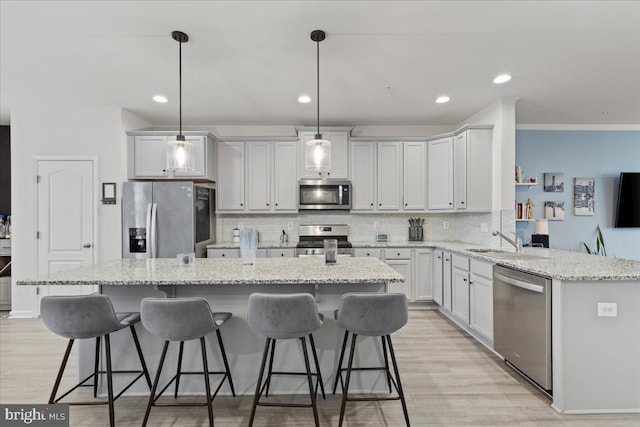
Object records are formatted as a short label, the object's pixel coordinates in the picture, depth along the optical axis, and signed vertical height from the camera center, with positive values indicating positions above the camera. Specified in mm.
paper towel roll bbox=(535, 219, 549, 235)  3990 -151
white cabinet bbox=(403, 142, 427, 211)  4602 +566
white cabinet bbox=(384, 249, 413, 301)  4258 -653
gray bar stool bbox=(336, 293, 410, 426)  1771 -567
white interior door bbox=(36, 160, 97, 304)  4016 -16
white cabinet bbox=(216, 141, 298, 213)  4559 +575
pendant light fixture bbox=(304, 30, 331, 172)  2363 +479
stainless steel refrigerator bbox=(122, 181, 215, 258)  3861 -28
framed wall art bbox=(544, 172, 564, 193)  4625 +479
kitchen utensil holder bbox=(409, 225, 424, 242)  4781 -278
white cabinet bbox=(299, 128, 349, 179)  4543 +850
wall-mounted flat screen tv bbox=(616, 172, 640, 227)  4574 +213
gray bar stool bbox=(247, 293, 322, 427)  1733 -570
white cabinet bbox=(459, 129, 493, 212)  3916 +598
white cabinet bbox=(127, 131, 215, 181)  4215 +802
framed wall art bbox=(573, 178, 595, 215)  4641 +274
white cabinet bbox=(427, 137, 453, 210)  4344 +572
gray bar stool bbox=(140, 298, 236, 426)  1753 -593
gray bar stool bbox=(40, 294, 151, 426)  1804 -597
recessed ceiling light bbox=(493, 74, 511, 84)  3104 +1364
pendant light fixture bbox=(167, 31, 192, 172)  2430 +470
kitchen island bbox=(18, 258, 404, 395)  2246 -922
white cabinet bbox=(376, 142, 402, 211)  4605 +580
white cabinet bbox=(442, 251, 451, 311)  3842 -815
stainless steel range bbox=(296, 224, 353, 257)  4750 -262
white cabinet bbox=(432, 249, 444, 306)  4051 -786
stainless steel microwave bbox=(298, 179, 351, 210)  4543 +299
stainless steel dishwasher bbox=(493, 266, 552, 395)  2173 -821
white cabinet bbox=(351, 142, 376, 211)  4598 +579
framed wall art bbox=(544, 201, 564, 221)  4602 +53
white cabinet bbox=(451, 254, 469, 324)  3416 -821
